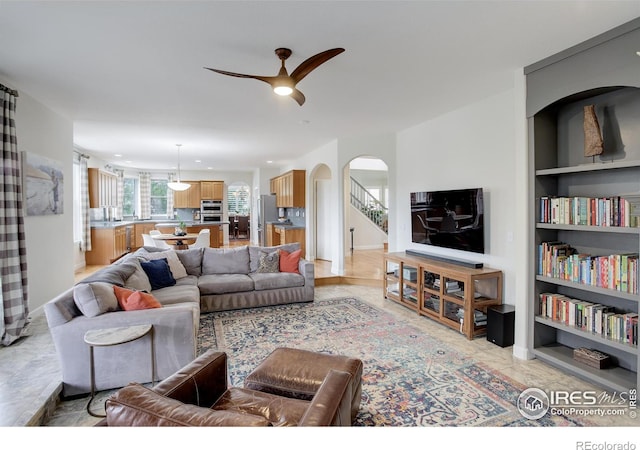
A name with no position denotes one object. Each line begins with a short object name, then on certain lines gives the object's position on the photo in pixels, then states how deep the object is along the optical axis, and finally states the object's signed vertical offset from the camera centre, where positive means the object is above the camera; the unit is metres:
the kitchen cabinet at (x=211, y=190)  11.47 +1.01
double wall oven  11.50 +0.31
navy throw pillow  4.28 -0.66
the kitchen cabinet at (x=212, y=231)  10.46 -0.33
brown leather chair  1.22 -0.78
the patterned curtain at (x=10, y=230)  3.33 -0.08
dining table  7.32 -0.40
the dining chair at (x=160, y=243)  6.73 -0.45
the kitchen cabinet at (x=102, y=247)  7.94 -0.60
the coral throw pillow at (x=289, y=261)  5.29 -0.65
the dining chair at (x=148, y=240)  6.98 -0.40
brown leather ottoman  2.08 -0.96
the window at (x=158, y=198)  11.64 +0.77
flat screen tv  4.14 -0.02
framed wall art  3.94 +0.46
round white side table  2.41 -0.83
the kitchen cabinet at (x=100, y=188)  7.81 +0.79
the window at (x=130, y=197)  10.84 +0.78
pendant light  8.98 +0.90
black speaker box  3.52 -1.12
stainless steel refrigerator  10.27 +0.25
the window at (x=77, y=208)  7.51 +0.30
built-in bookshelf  2.58 +0.06
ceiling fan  2.44 +1.10
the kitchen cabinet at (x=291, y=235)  8.40 -0.38
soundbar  4.05 -0.54
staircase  10.48 +0.41
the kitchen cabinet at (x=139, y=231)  10.12 -0.31
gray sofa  2.66 -0.94
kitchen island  7.97 -0.43
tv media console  3.79 -0.92
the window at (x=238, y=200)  14.03 +0.81
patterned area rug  2.39 -1.33
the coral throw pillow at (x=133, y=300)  2.91 -0.68
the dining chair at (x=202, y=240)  7.25 -0.42
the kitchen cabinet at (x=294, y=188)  8.49 +0.77
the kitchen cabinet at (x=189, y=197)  11.36 +0.77
